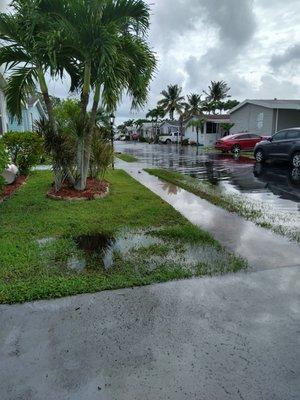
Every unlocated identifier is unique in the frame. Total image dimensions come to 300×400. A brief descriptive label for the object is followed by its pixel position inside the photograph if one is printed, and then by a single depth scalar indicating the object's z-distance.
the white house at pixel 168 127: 58.24
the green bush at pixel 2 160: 7.68
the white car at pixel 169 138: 52.47
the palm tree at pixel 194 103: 50.22
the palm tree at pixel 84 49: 7.37
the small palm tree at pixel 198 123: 39.88
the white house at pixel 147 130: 67.12
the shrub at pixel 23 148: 11.83
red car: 25.64
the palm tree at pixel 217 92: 59.56
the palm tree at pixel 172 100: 54.95
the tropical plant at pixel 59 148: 8.45
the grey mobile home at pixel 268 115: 27.55
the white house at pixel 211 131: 40.22
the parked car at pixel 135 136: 76.31
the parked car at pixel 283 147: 14.55
